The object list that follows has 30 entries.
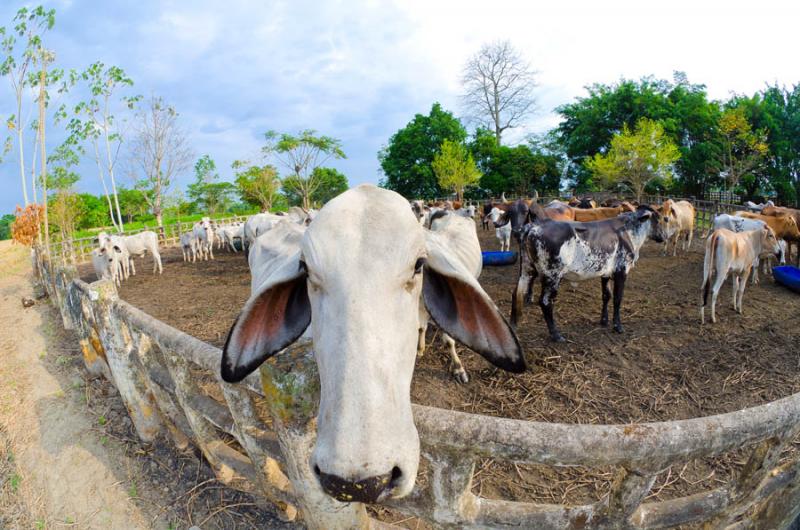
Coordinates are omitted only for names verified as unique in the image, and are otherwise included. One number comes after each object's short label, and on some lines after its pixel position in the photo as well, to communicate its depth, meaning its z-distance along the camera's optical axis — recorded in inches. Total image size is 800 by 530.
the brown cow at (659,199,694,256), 448.1
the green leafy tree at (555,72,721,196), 1158.3
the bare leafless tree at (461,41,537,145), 1675.7
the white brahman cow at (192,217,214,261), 622.5
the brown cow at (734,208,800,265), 382.6
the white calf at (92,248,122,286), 432.1
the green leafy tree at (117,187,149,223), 1891.0
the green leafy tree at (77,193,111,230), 1565.0
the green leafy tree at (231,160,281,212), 1428.4
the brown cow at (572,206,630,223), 476.4
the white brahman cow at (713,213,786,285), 363.9
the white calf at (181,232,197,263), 613.4
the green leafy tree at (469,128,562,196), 1462.8
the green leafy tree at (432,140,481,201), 1311.5
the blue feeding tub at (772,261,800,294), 295.4
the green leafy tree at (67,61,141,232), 751.7
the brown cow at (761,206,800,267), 420.7
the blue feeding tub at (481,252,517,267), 428.1
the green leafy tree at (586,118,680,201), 937.5
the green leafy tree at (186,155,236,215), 1918.1
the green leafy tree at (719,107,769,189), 971.9
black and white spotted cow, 230.1
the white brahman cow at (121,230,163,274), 524.4
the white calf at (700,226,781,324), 248.4
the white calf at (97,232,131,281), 435.0
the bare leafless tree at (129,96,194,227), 1050.7
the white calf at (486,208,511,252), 549.0
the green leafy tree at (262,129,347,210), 1371.8
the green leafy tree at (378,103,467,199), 1609.3
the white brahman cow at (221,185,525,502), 43.8
